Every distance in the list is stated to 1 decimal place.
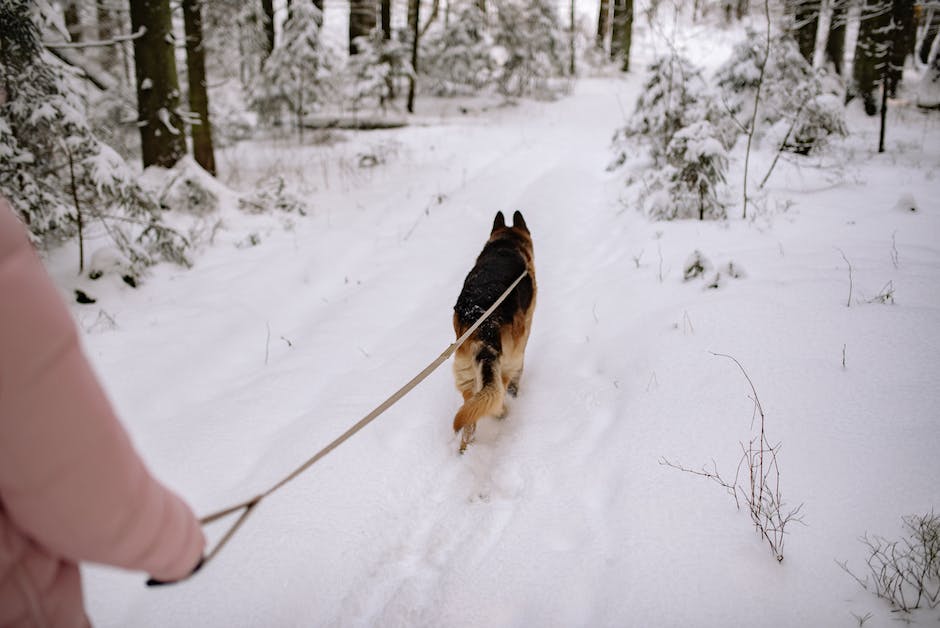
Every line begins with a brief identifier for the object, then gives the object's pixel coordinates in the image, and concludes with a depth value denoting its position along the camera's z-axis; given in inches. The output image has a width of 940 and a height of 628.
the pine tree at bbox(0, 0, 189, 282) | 180.4
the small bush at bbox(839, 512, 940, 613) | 73.2
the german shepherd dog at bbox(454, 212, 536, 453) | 113.5
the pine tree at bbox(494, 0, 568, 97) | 749.9
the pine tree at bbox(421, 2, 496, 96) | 722.2
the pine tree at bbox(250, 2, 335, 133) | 509.0
